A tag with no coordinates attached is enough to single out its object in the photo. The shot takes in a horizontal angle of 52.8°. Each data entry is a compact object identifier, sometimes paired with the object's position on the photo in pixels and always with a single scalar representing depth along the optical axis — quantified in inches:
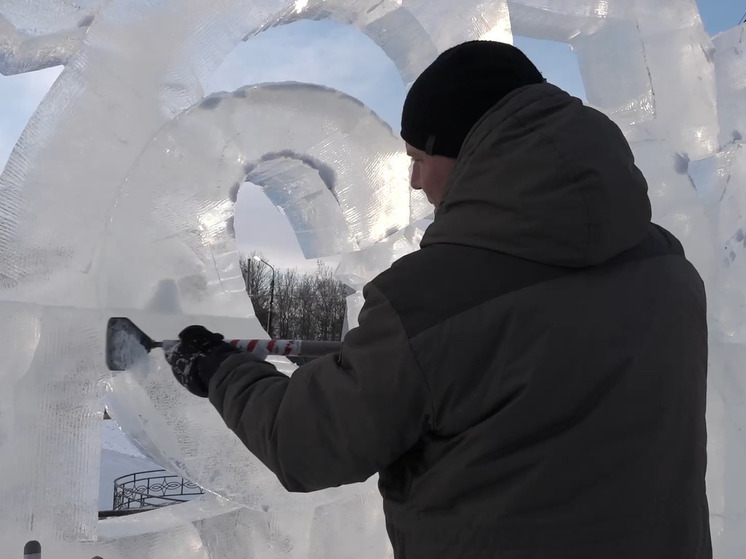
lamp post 889.9
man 38.6
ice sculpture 70.1
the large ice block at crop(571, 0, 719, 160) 112.0
